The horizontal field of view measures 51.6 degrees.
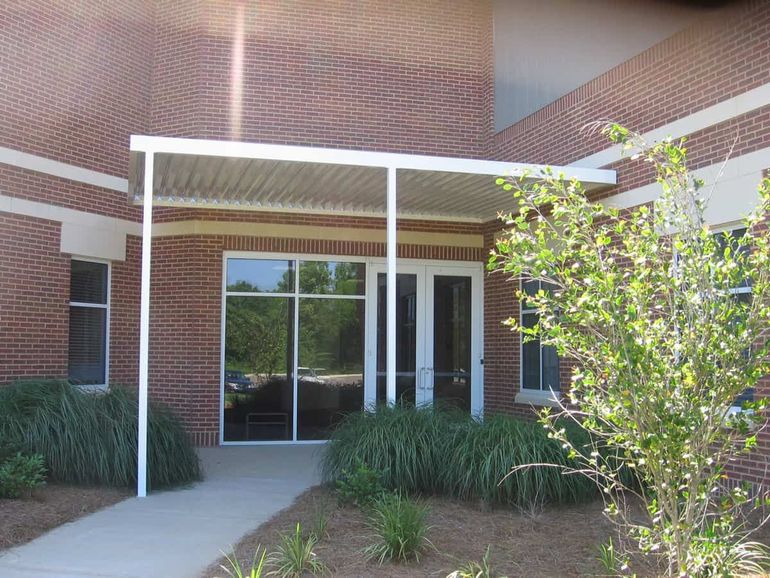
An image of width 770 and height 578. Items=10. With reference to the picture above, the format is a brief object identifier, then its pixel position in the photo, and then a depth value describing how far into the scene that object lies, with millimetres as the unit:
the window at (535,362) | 10820
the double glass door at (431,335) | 11992
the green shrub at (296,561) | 5414
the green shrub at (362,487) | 7055
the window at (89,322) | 11039
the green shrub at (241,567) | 5212
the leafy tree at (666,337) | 4383
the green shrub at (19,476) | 7145
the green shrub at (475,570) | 5238
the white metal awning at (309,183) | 8008
